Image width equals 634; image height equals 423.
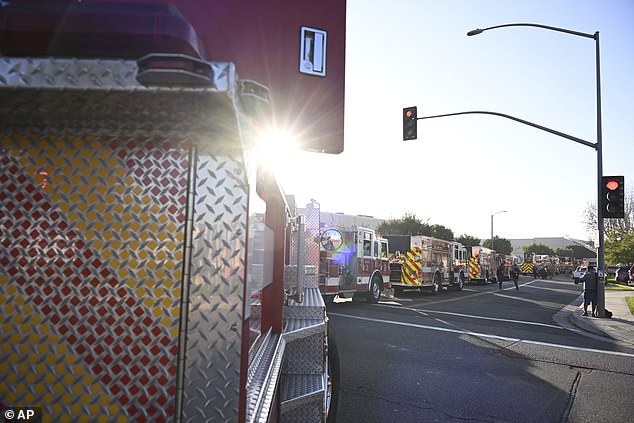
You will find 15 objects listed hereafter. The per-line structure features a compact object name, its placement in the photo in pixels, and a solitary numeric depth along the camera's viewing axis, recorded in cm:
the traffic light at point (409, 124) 1528
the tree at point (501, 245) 7661
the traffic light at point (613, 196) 1256
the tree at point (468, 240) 6812
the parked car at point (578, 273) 4278
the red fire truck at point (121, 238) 125
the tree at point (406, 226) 5341
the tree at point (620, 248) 3523
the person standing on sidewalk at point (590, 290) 1360
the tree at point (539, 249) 9522
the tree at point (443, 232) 5947
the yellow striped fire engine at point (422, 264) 2066
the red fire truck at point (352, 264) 1373
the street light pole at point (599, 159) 1308
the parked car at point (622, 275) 3850
